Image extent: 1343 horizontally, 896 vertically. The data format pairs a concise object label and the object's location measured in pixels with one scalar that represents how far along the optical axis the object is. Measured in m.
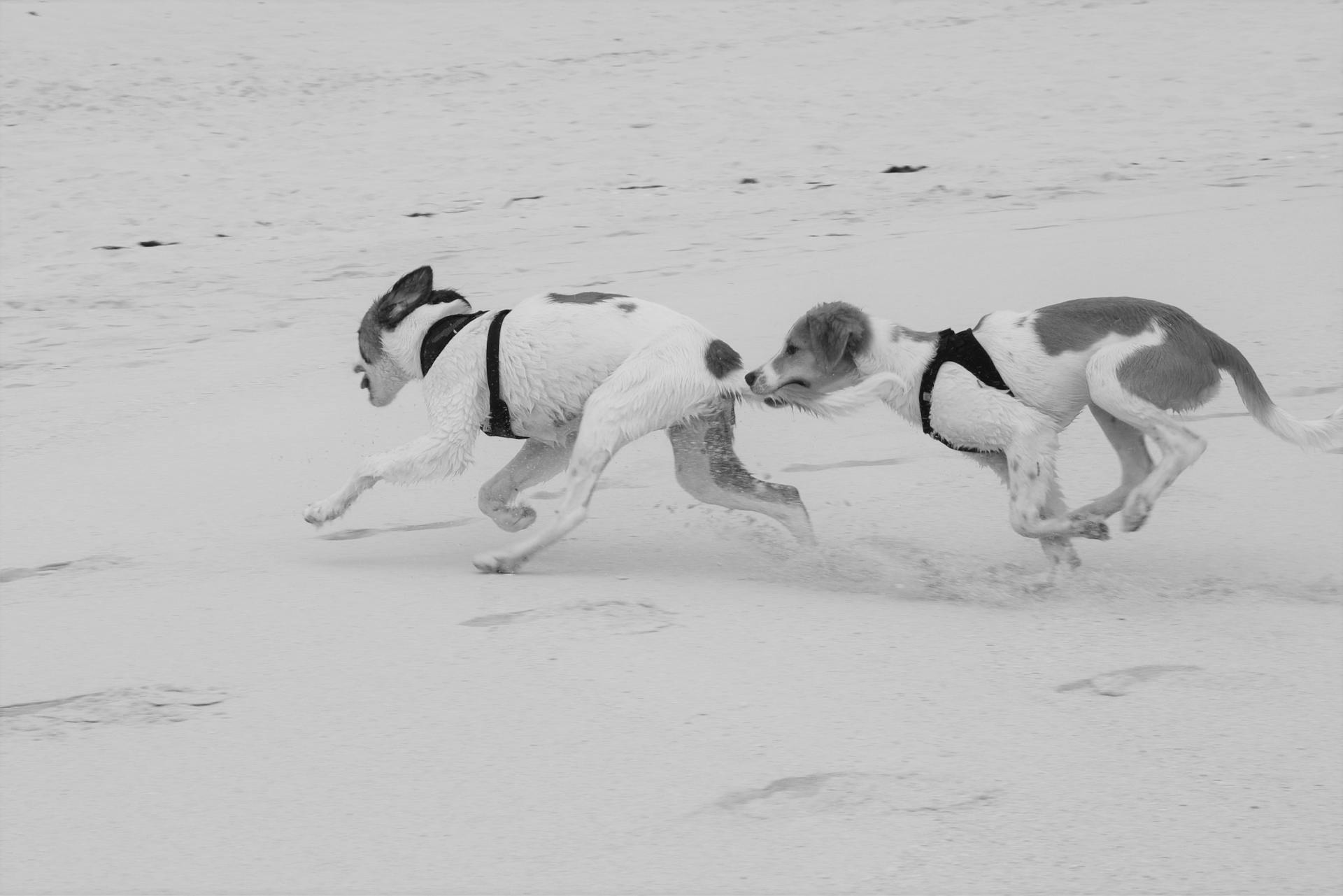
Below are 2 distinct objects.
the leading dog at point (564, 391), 11.75
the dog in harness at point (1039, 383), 11.48
